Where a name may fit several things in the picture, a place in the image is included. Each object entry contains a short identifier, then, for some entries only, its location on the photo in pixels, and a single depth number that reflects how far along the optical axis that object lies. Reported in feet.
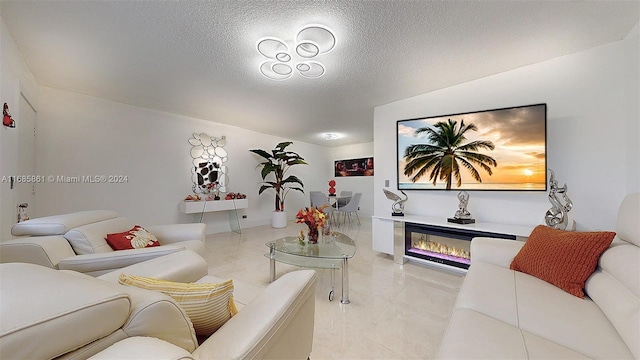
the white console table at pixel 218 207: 13.42
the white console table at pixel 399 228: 7.50
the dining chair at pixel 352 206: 17.30
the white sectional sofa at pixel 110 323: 1.29
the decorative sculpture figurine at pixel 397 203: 9.87
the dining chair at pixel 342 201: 18.66
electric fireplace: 7.97
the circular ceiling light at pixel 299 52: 6.35
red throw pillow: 5.76
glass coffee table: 6.50
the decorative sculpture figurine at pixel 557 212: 6.47
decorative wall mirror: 14.58
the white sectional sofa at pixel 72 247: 4.31
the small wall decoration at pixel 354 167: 22.03
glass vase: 7.93
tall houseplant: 16.75
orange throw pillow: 3.94
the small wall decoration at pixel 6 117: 5.95
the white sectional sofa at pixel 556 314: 2.78
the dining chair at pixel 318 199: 18.42
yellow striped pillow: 2.54
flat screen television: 7.49
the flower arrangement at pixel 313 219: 7.72
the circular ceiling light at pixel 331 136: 18.11
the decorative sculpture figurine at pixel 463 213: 8.27
